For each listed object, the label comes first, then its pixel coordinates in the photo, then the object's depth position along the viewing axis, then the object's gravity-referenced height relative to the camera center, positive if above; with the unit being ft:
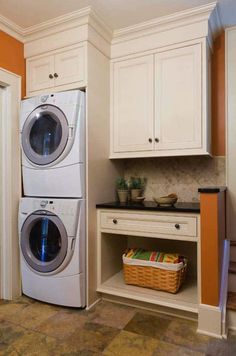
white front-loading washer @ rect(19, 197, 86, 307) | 6.92 -2.02
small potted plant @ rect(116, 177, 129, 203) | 8.25 -0.48
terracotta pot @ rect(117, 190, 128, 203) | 8.23 -0.63
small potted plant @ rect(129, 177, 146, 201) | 8.46 -0.37
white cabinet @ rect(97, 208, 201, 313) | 6.44 -2.21
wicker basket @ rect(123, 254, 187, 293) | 6.89 -2.75
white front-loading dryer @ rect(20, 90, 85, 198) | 6.90 +0.83
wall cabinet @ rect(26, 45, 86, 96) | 7.24 +2.97
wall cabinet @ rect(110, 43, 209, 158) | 7.20 +2.02
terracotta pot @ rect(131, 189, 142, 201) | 8.45 -0.58
